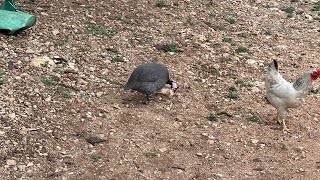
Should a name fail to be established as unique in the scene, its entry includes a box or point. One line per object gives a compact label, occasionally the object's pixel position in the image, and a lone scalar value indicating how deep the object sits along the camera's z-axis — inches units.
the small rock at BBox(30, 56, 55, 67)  256.5
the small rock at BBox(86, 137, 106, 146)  208.4
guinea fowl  231.5
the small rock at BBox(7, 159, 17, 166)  191.0
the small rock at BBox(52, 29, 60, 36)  290.8
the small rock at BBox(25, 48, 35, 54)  267.3
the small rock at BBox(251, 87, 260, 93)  260.4
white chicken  224.2
